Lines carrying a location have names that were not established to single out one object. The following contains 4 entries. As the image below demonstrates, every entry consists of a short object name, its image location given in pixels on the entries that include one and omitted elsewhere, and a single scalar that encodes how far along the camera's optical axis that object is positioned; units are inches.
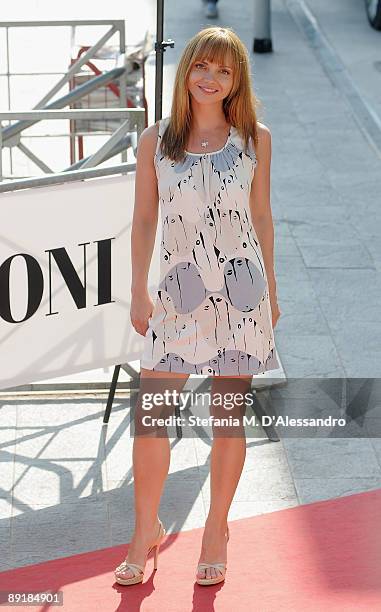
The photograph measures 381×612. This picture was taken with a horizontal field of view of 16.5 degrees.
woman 179.5
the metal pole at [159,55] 221.1
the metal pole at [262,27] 564.7
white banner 211.2
